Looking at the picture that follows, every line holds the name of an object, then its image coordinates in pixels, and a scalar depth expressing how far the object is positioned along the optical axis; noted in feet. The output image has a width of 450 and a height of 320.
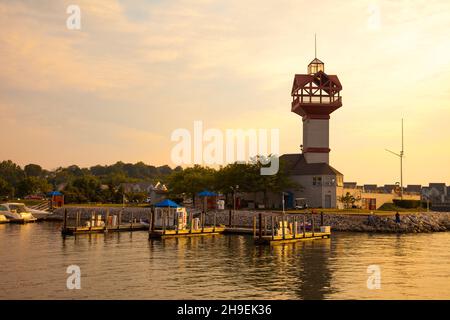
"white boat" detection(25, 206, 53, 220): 325.01
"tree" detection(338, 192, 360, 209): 314.14
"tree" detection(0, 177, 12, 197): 493.36
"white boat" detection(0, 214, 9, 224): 289.94
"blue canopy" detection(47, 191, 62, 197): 367.41
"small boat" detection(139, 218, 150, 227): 249.57
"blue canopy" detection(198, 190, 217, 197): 281.54
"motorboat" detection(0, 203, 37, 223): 292.77
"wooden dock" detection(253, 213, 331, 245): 184.65
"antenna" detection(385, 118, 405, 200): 358.35
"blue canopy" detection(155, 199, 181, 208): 227.81
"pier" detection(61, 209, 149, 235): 214.90
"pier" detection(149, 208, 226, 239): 201.77
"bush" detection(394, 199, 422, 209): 341.21
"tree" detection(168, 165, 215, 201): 341.21
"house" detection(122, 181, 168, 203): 398.05
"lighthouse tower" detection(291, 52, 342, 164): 322.96
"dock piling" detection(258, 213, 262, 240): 182.46
